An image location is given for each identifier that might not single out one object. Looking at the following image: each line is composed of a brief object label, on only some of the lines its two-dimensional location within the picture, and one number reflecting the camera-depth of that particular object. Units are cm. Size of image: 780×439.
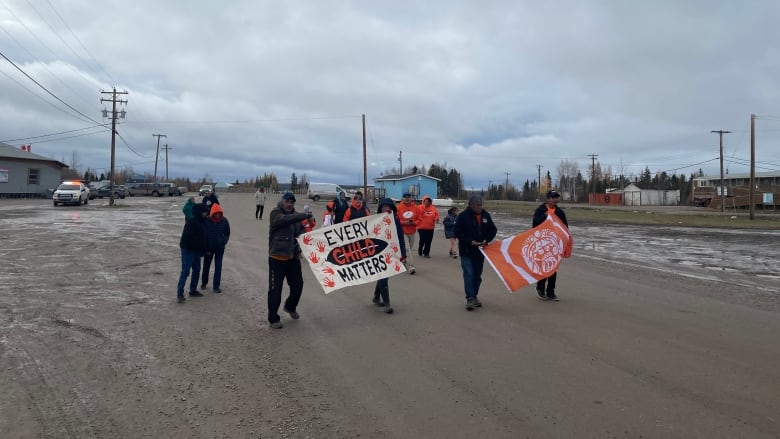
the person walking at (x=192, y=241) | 809
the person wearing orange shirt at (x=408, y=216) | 1231
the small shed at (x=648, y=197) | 8804
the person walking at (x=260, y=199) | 2706
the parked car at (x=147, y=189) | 6425
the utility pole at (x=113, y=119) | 4301
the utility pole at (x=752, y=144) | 3884
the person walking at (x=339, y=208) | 920
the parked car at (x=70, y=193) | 3609
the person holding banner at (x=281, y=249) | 652
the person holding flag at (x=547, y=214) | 815
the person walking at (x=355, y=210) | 777
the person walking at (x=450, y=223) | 1432
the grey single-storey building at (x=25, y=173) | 4784
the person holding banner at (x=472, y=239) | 757
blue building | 6850
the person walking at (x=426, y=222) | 1315
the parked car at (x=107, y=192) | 5381
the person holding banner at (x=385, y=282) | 741
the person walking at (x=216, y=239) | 853
